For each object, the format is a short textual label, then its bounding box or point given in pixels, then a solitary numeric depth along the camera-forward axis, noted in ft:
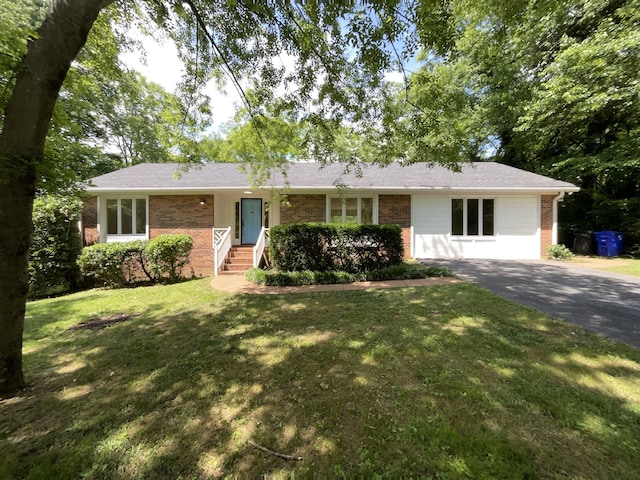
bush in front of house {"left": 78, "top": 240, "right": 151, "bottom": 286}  27.50
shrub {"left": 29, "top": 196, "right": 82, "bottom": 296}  26.99
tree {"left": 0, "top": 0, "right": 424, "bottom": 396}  8.29
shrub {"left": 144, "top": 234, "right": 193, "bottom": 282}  28.40
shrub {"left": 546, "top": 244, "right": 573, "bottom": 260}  36.01
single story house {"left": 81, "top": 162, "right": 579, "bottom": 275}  35.06
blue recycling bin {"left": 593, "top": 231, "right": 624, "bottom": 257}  40.29
